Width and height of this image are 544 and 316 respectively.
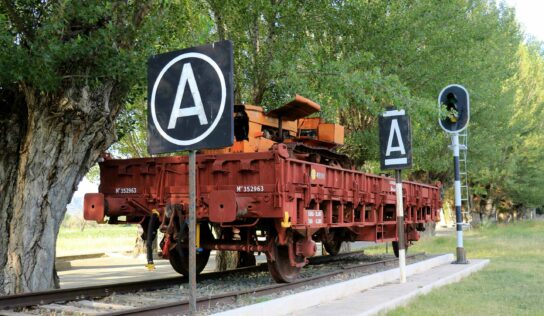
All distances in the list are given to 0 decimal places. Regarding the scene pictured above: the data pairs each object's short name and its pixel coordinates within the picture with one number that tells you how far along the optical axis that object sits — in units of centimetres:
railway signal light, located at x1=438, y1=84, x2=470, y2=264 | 1334
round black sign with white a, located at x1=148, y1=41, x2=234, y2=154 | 419
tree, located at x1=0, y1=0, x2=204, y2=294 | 788
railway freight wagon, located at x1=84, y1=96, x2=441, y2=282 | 867
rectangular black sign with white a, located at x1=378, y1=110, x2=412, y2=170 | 988
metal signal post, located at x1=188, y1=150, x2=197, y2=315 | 439
